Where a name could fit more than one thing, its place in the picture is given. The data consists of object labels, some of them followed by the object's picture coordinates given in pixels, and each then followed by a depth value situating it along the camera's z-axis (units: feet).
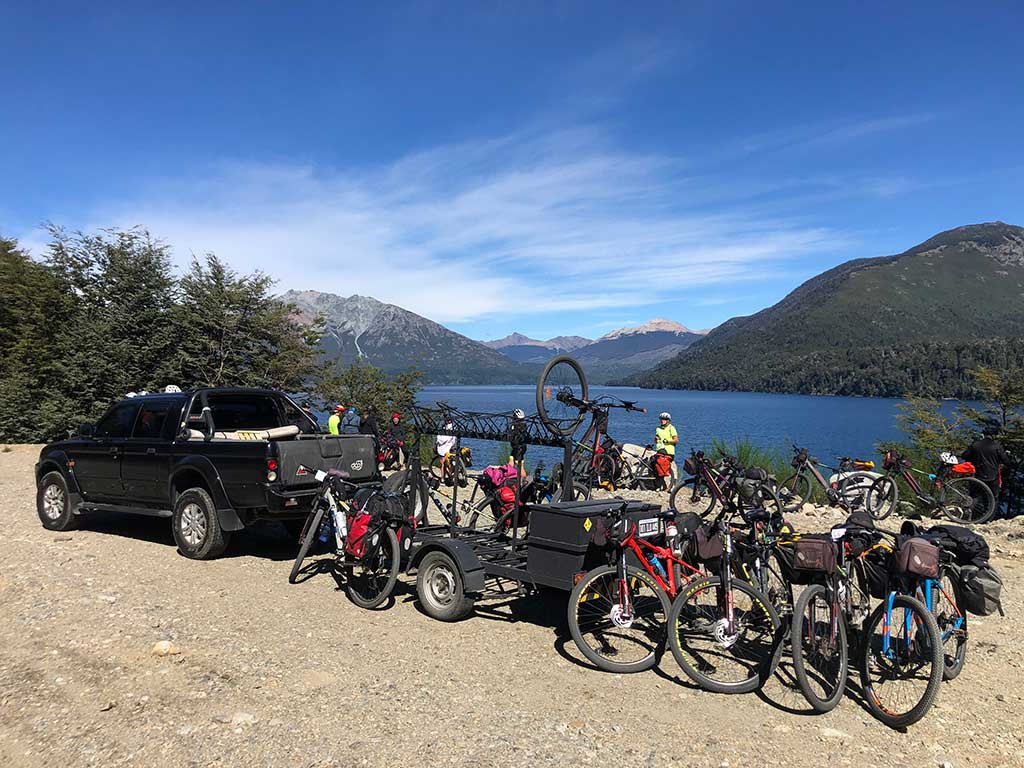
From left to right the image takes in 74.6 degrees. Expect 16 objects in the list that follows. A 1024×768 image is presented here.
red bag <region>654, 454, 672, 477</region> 50.19
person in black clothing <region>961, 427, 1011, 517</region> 39.29
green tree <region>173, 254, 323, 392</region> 77.82
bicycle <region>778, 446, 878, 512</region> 41.60
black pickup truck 25.76
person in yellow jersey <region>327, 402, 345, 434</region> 57.08
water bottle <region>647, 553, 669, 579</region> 17.61
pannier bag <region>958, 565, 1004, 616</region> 15.37
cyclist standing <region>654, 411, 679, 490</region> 50.75
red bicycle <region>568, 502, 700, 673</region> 17.26
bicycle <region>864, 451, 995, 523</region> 39.09
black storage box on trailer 17.83
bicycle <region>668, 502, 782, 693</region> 15.94
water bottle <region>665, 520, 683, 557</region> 18.01
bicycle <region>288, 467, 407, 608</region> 22.15
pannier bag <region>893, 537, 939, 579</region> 14.89
